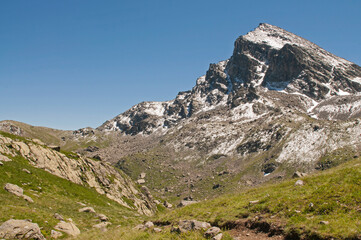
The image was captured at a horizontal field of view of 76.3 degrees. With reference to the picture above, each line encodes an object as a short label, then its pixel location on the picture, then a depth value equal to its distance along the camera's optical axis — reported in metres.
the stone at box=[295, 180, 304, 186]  25.77
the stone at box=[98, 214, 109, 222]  41.19
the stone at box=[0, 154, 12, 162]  53.80
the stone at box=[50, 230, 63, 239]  27.39
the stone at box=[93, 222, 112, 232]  34.75
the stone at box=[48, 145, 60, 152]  82.35
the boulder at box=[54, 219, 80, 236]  29.73
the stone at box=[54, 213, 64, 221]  33.39
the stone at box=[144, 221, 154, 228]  26.38
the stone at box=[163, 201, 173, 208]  128.35
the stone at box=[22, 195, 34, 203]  39.47
